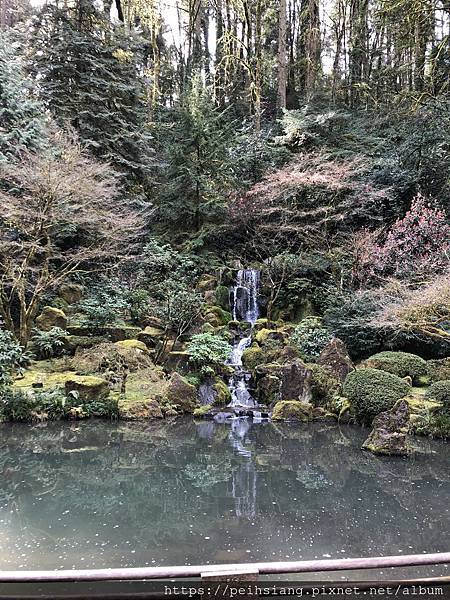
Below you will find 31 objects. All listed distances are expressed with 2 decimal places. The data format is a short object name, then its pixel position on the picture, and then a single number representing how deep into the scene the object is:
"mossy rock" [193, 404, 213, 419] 9.49
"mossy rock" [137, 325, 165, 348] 11.89
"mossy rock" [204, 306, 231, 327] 13.06
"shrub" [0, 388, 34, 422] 8.41
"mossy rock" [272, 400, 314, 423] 9.16
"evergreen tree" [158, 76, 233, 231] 15.82
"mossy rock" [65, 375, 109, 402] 8.98
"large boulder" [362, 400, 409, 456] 6.71
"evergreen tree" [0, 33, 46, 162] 11.27
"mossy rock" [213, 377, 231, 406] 10.20
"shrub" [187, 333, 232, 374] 10.63
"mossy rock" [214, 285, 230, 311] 14.14
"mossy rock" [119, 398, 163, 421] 8.99
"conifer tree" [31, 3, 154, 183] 14.30
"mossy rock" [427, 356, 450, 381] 9.52
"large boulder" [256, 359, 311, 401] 9.51
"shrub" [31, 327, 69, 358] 10.62
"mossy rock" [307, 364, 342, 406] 9.35
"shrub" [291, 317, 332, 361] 11.14
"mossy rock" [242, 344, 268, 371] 11.17
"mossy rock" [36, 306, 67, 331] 11.36
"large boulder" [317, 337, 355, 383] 9.81
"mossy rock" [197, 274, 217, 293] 14.52
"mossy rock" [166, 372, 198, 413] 9.64
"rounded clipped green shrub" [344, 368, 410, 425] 8.14
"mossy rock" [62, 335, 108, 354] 11.09
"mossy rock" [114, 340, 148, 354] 10.91
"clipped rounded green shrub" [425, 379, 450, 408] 7.76
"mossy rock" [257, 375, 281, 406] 9.98
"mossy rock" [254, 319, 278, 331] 12.76
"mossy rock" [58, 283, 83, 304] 13.01
